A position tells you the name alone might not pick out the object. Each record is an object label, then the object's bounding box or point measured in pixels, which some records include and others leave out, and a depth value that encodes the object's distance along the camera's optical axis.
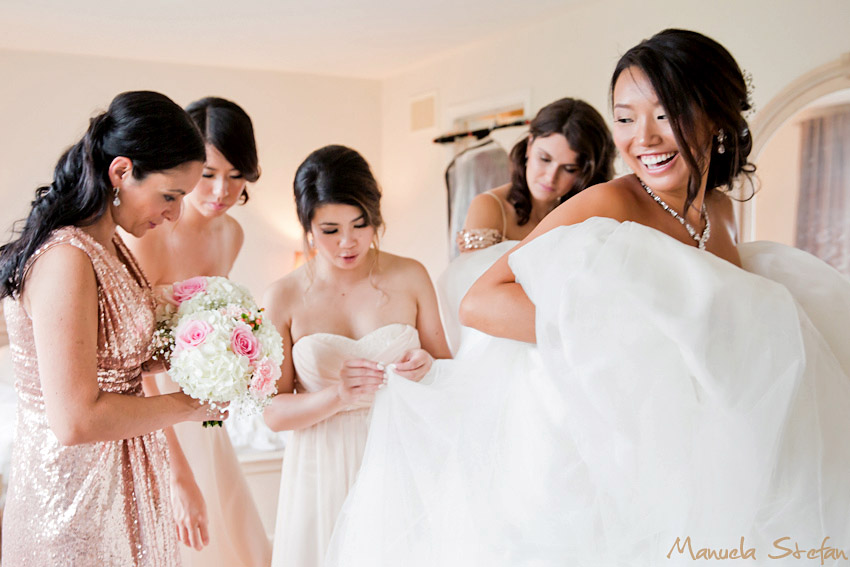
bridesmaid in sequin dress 1.49
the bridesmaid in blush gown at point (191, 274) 2.56
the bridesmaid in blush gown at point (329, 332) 2.12
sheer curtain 4.27
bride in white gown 1.08
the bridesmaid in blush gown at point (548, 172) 2.55
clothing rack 5.81
